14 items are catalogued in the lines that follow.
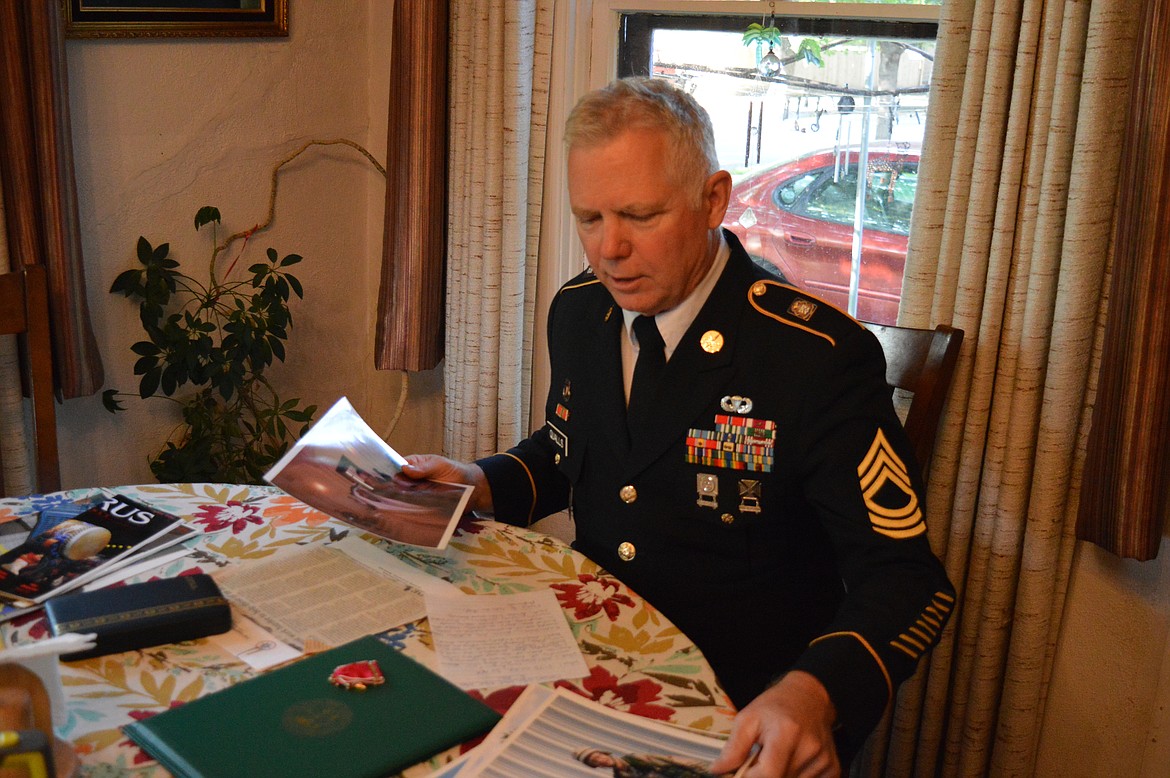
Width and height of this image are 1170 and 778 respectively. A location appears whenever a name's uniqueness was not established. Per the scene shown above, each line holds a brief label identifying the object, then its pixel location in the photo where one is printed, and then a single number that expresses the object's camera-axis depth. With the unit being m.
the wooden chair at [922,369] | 1.83
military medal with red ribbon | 1.09
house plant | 2.35
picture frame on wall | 2.21
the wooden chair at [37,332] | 1.84
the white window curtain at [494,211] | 2.48
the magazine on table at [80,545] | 1.29
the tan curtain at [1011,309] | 1.76
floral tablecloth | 1.07
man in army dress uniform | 1.35
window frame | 2.46
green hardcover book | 0.97
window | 2.24
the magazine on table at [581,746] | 0.98
